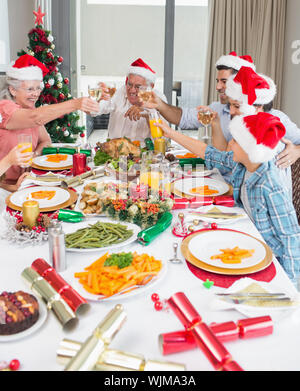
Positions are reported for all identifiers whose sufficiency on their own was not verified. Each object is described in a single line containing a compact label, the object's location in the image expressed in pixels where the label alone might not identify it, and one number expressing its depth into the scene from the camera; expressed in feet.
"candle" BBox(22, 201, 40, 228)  4.45
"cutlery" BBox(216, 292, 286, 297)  3.24
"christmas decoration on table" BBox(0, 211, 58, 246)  4.23
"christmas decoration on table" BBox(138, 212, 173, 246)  4.27
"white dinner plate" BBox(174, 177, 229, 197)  6.11
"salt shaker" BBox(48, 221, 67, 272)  3.59
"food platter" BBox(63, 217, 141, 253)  4.03
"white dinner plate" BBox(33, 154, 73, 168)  7.32
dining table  2.60
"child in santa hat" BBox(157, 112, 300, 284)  5.09
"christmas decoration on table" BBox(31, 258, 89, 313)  2.98
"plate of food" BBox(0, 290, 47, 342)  2.72
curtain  13.94
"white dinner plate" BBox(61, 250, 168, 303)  3.18
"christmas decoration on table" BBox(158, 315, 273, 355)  2.64
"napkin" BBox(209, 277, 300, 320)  3.06
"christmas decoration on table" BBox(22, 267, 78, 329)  2.84
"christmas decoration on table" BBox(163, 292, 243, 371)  2.39
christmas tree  13.28
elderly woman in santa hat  7.39
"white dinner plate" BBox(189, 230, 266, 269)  3.81
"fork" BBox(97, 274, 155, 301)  3.18
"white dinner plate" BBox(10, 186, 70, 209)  5.32
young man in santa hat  7.81
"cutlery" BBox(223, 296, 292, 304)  3.16
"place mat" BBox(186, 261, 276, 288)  3.59
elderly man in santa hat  10.00
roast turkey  6.97
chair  7.90
